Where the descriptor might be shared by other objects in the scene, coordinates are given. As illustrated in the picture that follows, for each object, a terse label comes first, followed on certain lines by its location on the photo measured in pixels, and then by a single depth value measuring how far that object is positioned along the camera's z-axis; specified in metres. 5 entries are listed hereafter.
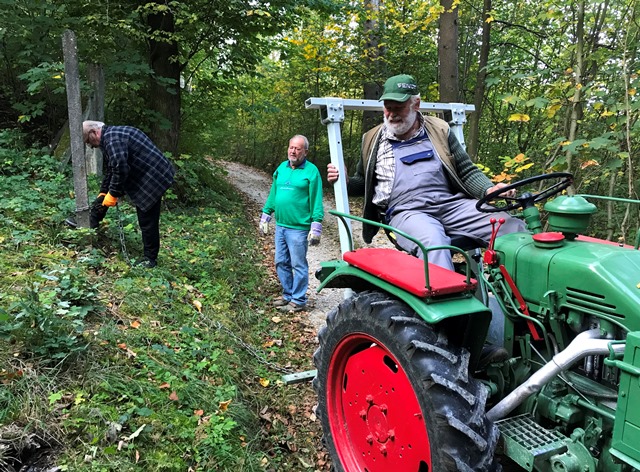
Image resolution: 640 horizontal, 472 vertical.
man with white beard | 3.01
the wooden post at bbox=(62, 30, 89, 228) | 4.68
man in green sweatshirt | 5.23
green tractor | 1.85
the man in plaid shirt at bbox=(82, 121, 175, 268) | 4.92
